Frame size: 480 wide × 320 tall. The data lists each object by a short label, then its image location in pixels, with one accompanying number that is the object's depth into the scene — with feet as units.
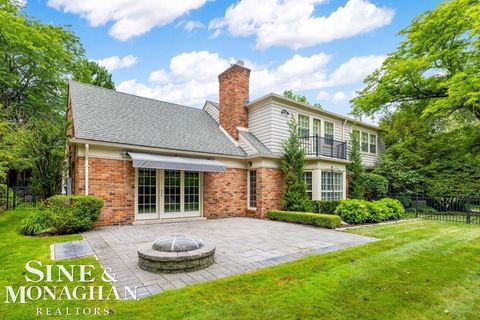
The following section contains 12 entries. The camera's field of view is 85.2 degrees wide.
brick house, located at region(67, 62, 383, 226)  36.01
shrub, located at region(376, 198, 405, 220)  46.07
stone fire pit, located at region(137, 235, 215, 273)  17.43
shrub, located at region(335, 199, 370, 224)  40.73
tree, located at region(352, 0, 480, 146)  44.16
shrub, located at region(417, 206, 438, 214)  56.93
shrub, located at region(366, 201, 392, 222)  42.86
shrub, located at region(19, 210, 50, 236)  28.96
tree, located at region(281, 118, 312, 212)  45.42
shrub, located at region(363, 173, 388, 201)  59.57
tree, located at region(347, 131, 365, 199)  57.11
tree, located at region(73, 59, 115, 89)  107.55
